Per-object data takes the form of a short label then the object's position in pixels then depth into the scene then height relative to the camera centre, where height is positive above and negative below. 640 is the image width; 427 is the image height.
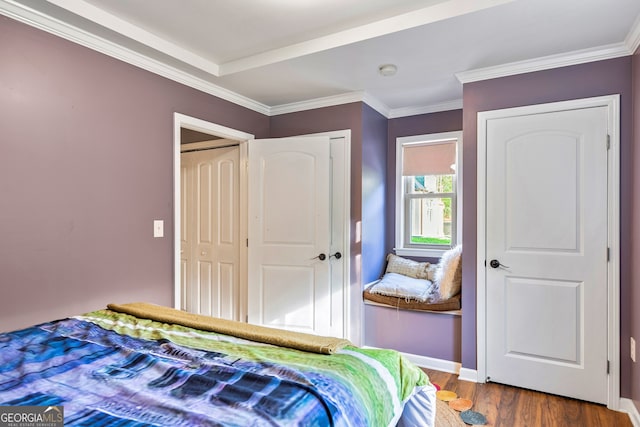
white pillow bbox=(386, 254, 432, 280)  3.45 -0.54
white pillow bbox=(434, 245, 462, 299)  2.91 -0.52
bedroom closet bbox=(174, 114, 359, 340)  3.15 -0.17
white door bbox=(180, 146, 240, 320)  3.56 -0.20
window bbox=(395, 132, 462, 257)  3.57 +0.19
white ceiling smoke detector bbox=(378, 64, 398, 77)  2.57 +1.06
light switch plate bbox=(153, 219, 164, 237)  2.50 -0.10
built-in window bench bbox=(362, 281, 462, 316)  2.87 -0.76
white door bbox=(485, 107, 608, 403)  2.30 -0.27
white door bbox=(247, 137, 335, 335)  3.15 -0.19
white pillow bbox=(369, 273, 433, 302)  3.01 -0.66
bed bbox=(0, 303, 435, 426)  0.93 -0.51
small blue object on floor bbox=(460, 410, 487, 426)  2.13 -1.26
